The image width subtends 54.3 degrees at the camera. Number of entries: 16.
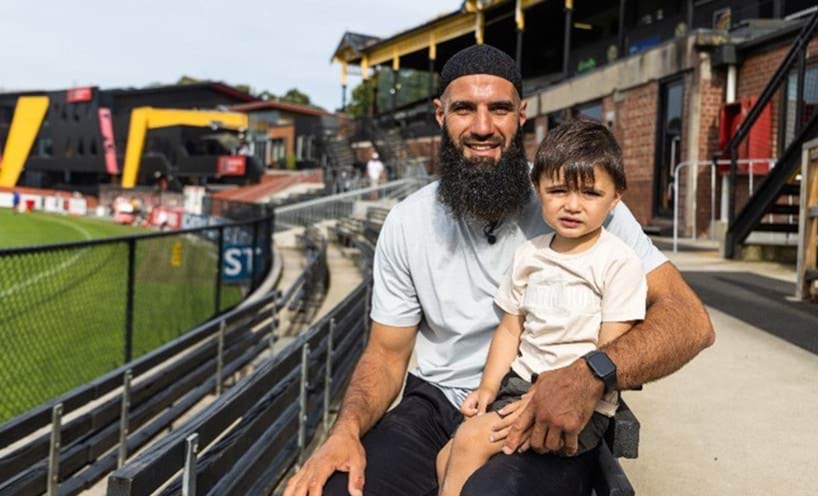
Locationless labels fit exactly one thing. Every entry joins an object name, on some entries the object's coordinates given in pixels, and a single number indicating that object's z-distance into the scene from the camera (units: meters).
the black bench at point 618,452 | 2.02
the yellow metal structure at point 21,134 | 64.12
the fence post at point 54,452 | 3.73
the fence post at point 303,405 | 4.41
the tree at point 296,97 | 124.51
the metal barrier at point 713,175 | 12.16
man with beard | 2.54
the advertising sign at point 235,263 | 11.59
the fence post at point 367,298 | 7.38
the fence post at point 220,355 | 5.94
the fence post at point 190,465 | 2.47
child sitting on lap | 2.29
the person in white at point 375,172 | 28.70
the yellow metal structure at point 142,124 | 57.91
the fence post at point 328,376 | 5.14
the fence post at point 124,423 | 4.42
